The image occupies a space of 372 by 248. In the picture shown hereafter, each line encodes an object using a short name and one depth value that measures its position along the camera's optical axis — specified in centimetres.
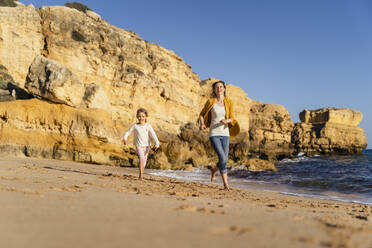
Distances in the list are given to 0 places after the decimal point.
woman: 456
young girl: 534
